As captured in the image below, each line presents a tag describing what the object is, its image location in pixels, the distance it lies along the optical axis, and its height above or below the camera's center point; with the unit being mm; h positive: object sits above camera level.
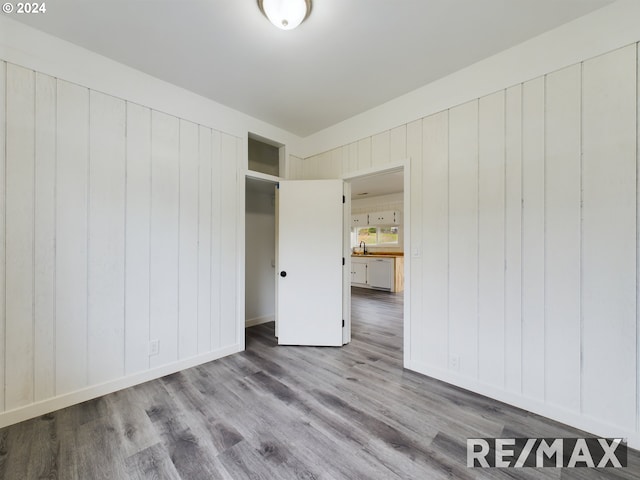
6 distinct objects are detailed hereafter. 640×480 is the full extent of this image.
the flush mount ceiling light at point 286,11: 1512 +1427
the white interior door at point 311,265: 3020 -307
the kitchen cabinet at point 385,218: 6855 +650
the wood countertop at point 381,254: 6615 -383
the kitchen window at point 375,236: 7273 +141
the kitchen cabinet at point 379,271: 6293 -821
